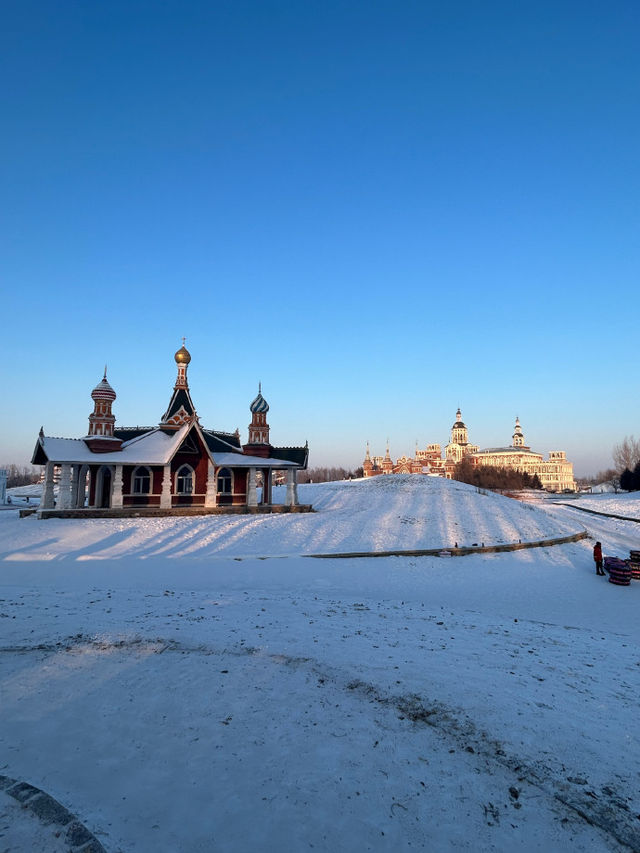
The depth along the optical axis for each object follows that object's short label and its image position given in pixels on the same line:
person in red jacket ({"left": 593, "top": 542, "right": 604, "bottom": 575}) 21.06
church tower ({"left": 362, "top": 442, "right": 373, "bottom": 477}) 122.78
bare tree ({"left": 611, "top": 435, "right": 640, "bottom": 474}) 99.94
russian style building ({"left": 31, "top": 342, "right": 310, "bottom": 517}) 28.86
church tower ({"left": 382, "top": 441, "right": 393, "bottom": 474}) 117.38
